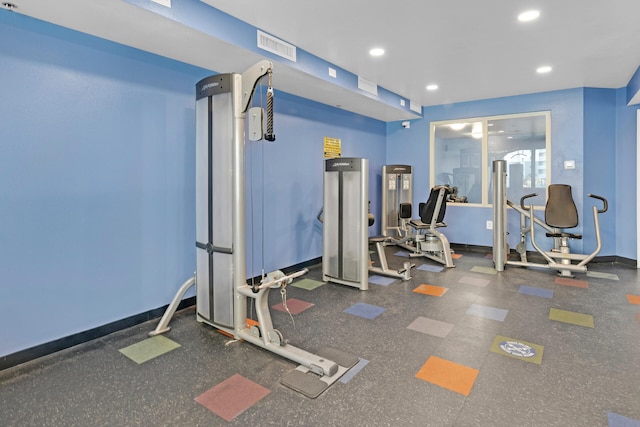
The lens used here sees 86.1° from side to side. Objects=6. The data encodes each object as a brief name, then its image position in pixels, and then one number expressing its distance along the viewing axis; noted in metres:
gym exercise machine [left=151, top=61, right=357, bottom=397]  2.47
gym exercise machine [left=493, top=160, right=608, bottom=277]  4.46
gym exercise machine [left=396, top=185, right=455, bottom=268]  4.89
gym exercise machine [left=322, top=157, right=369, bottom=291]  3.79
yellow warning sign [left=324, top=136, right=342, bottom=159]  5.14
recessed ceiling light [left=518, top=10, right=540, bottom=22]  2.79
